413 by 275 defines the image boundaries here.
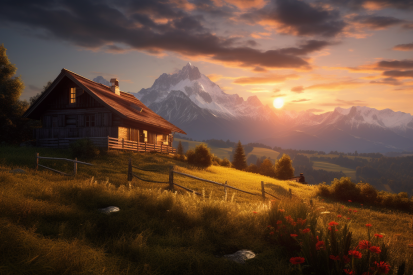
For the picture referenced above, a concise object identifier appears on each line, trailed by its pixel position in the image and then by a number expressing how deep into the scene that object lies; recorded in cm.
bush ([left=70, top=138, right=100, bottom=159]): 2211
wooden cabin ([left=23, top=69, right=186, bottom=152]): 2669
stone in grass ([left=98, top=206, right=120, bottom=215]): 789
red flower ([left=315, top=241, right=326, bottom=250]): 442
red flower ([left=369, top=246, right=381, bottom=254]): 390
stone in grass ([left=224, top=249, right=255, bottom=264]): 578
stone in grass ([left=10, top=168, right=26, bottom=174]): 1341
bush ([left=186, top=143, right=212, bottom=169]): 3086
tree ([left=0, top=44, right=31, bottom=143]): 3078
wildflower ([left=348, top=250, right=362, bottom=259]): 393
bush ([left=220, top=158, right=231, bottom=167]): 4386
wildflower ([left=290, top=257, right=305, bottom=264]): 423
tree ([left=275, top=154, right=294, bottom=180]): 4528
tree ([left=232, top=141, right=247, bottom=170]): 5516
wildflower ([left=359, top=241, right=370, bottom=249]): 422
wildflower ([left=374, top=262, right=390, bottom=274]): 396
